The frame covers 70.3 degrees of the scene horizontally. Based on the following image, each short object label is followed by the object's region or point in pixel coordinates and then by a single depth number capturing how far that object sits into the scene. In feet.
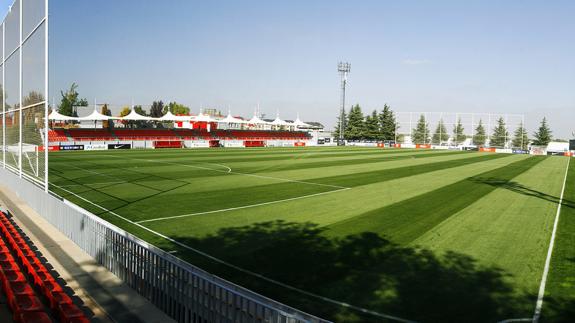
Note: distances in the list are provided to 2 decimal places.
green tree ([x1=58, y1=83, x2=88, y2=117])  289.02
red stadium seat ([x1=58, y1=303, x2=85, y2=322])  20.69
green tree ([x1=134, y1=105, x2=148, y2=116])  360.69
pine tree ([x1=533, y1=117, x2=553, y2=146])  310.90
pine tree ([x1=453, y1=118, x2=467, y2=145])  291.58
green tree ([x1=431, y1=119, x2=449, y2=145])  296.51
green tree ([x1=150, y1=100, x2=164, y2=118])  381.77
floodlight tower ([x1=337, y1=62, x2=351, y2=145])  307.82
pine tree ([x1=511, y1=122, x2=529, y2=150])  279.69
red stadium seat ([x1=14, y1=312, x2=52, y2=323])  20.02
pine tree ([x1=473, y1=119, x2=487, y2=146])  284.41
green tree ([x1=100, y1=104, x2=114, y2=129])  305.28
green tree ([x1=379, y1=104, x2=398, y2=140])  346.15
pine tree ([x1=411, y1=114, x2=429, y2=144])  301.02
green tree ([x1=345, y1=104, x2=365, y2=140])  350.43
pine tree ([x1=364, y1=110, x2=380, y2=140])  347.15
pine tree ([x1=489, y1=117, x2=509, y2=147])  277.44
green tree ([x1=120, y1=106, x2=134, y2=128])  343.18
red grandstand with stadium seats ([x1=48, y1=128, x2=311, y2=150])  184.65
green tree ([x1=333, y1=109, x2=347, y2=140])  359.93
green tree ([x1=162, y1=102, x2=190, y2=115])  420.36
